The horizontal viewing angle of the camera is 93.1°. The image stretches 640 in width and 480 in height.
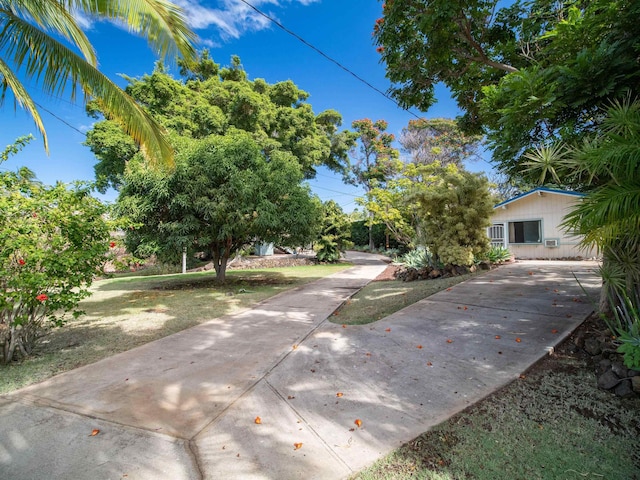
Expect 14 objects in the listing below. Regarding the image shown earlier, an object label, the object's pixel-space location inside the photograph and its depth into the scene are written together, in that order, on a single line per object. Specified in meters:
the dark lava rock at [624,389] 2.73
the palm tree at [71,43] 4.55
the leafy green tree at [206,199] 8.88
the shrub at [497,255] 10.80
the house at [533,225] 13.84
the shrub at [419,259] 10.54
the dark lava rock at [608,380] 2.84
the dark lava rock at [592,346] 3.41
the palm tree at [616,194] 2.55
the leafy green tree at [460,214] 9.34
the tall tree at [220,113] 16.88
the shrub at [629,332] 2.72
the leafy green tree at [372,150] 29.46
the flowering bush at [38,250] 3.71
